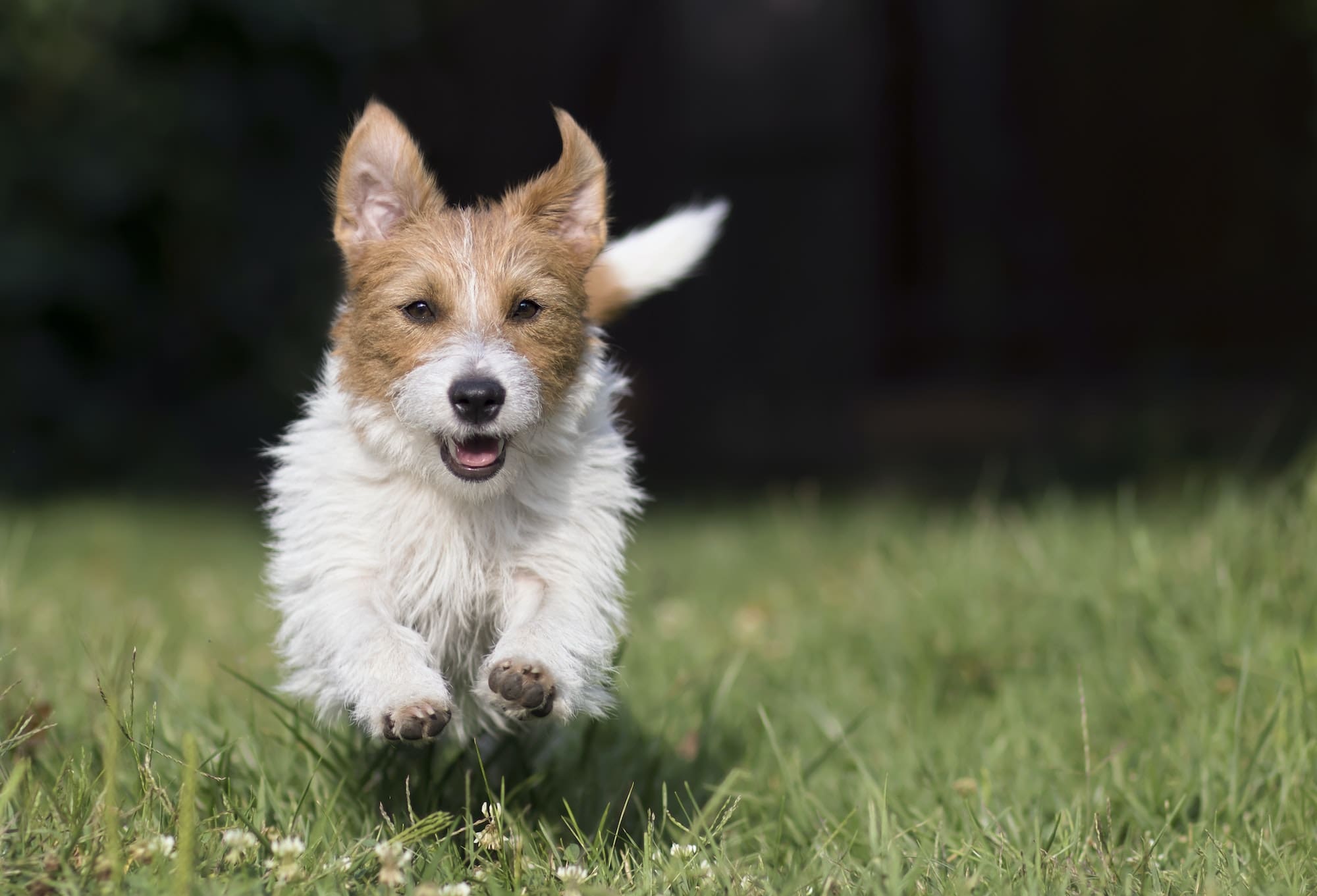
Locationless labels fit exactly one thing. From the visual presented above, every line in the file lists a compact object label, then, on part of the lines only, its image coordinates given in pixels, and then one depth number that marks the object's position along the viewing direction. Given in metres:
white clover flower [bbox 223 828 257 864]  2.41
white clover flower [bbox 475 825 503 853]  2.60
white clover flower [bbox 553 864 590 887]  2.49
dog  2.72
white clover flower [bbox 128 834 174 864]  2.31
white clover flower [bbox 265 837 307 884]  2.34
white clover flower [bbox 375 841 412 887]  2.33
